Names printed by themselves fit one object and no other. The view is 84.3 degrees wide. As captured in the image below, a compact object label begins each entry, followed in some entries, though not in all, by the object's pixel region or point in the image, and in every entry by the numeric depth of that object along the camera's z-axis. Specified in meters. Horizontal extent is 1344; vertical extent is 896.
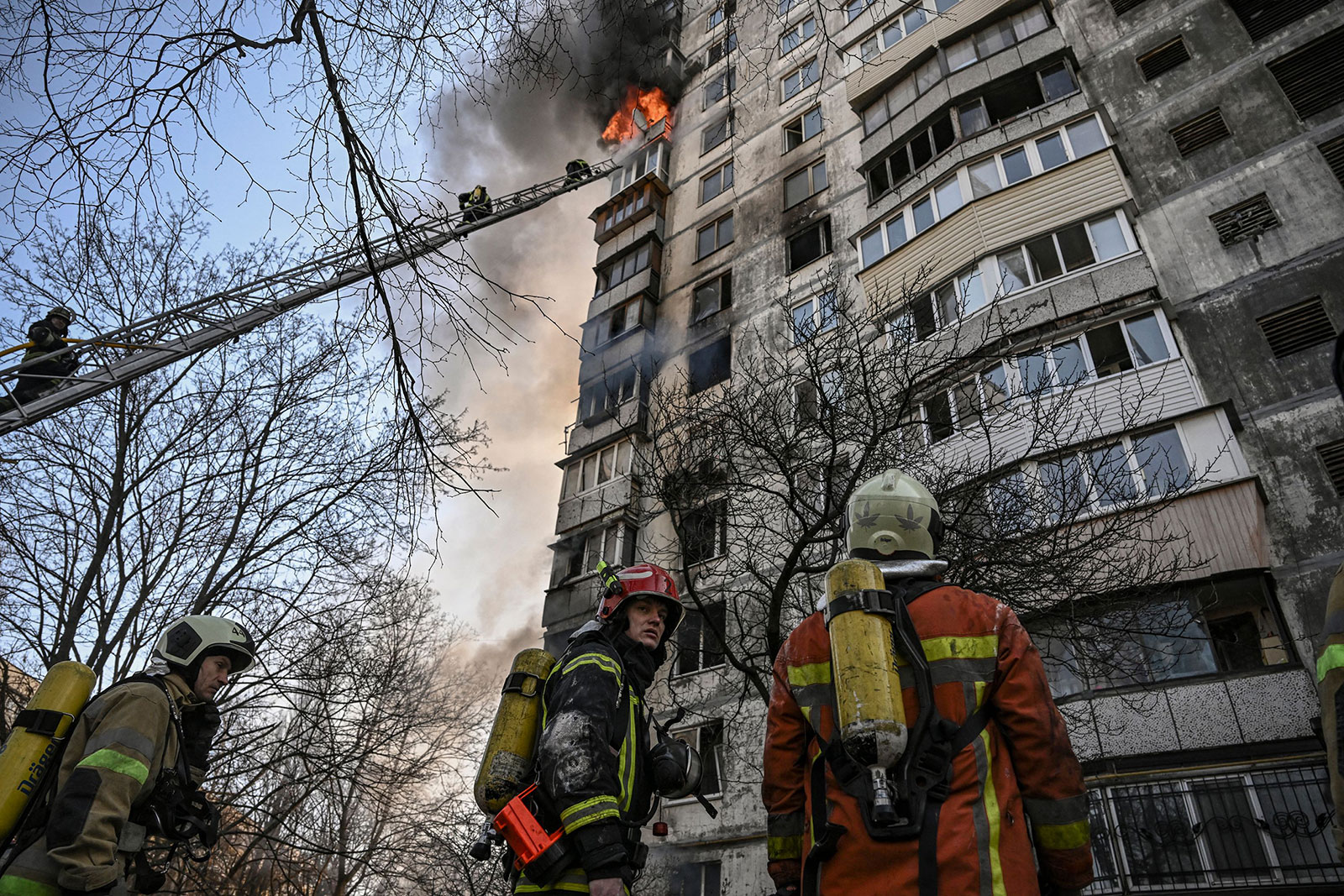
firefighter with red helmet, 3.00
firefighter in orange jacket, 2.39
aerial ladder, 9.75
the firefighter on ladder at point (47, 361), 9.78
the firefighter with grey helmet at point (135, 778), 3.48
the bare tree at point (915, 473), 7.75
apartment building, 10.17
